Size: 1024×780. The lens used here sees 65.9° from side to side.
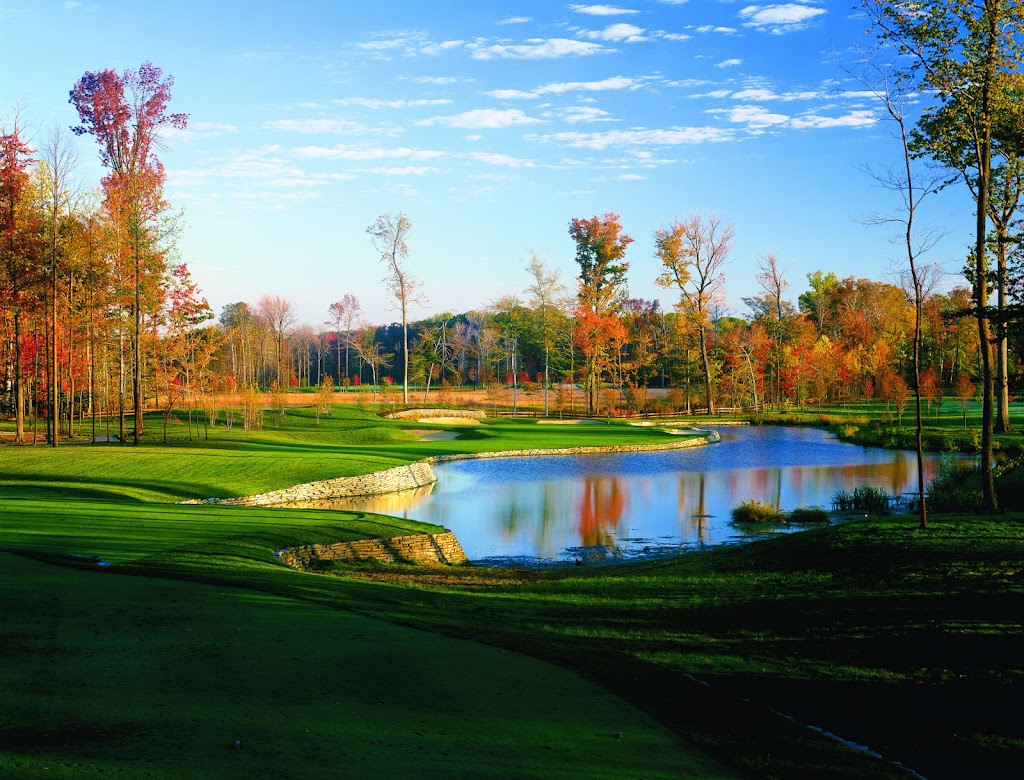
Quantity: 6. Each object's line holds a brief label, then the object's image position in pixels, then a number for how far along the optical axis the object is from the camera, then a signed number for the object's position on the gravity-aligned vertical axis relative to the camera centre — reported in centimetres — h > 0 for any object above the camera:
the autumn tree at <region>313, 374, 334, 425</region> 4659 -63
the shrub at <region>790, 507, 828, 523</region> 2186 -375
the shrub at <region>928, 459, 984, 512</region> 1984 -309
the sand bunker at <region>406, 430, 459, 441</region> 4556 -288
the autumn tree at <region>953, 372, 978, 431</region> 5203 -46
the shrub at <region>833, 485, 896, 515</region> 2273 -359
